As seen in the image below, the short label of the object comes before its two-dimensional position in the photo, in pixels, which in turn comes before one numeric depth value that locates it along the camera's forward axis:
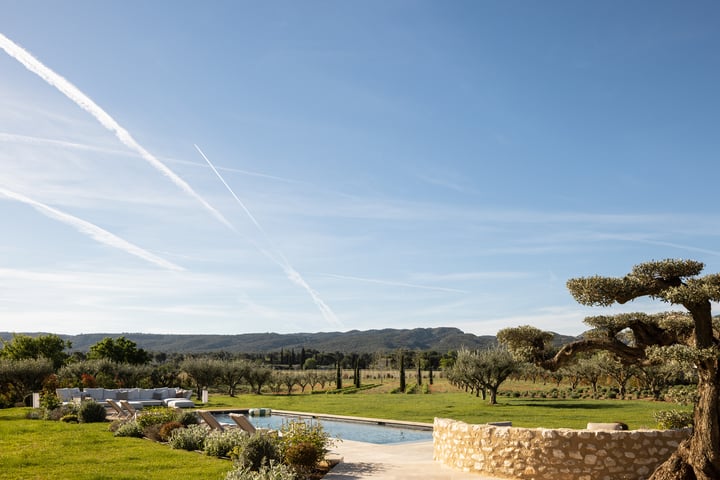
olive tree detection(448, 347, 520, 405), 29.50
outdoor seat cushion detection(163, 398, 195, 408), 22.81
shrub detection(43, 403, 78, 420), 20.03
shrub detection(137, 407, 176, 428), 15.53
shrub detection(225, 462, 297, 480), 8.70
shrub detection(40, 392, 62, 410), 21.03
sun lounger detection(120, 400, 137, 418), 17.92
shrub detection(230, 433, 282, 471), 9.90
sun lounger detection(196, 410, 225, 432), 13.12
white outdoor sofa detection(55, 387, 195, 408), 23.67
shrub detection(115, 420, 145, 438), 15.35
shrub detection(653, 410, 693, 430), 10.62
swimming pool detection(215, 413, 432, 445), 16.86
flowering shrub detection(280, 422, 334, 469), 10.19
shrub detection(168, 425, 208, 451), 12.93
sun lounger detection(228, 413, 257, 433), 11.48
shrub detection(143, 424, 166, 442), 14.59
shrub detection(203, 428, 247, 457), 11.96
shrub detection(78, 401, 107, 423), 18.98
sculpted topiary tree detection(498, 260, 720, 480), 8.44
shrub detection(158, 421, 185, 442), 14.38
